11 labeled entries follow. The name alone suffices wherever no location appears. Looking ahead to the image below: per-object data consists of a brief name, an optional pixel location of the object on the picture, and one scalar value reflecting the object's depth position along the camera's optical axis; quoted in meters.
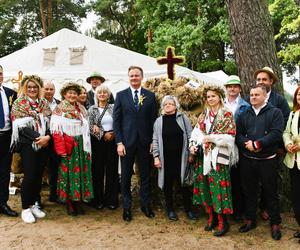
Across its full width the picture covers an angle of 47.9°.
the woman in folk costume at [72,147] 3.97
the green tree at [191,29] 14.56
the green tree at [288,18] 11.41
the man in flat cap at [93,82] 5.28
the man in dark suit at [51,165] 4.66
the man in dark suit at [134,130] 4.02
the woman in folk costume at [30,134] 3.85
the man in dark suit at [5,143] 4.06
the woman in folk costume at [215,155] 3.51
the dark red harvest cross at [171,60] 4.84
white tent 8.86
